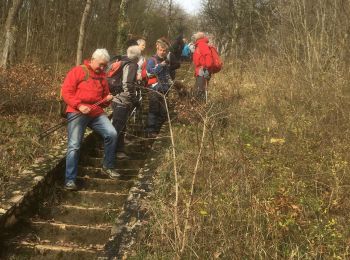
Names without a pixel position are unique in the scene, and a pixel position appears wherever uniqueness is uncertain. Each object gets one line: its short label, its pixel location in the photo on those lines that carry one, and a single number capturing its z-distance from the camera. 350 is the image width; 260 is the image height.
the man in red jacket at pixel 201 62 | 9.42
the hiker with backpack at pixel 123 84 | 7.57
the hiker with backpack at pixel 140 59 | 8.87
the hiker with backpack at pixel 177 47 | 12.41
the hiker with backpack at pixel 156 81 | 8.37
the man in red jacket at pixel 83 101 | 6.50
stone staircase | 5.46
